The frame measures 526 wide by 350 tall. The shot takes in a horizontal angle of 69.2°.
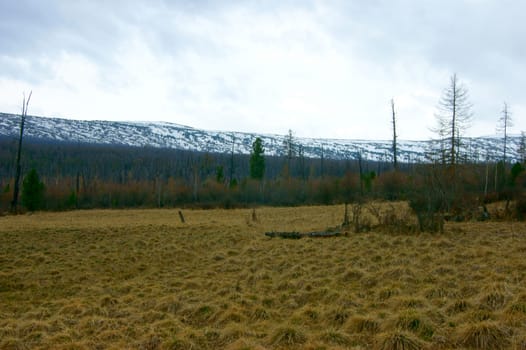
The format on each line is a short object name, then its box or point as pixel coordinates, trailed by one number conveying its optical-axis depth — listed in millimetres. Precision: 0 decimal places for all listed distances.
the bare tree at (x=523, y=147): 42528
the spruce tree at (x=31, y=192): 37897
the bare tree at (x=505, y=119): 38719
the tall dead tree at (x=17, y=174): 30530
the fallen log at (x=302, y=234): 15367
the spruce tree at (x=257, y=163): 55188
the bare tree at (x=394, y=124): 38719
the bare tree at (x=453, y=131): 27500
